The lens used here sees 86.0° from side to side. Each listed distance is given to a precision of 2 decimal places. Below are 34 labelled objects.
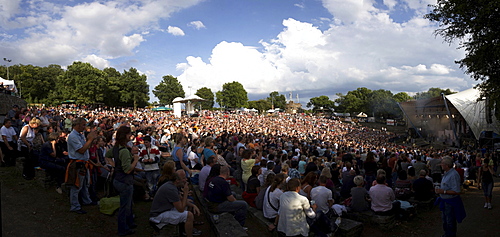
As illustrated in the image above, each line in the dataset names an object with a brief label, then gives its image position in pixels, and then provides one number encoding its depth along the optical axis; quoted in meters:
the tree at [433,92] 68.30
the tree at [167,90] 63.34
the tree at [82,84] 43.84
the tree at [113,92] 48.84
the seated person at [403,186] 7.29
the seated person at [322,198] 4.77
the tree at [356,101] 74.78
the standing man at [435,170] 9.15
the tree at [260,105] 92.25
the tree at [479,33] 7.30
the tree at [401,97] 81.42
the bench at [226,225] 4.23
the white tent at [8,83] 21.53
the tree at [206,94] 81.34
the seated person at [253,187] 5.88
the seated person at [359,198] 5.95
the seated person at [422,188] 7.37
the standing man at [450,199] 4.76
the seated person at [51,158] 5.55
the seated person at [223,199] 4.77
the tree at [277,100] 100.69
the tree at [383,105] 66.12
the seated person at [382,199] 5.81
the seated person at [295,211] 4.08
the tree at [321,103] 93.06
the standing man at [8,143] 7.14
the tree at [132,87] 51.00
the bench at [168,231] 3.97
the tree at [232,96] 76.44
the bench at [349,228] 5.03
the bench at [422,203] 7.20
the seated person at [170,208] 3.96
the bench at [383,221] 5.76
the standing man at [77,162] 4.76
